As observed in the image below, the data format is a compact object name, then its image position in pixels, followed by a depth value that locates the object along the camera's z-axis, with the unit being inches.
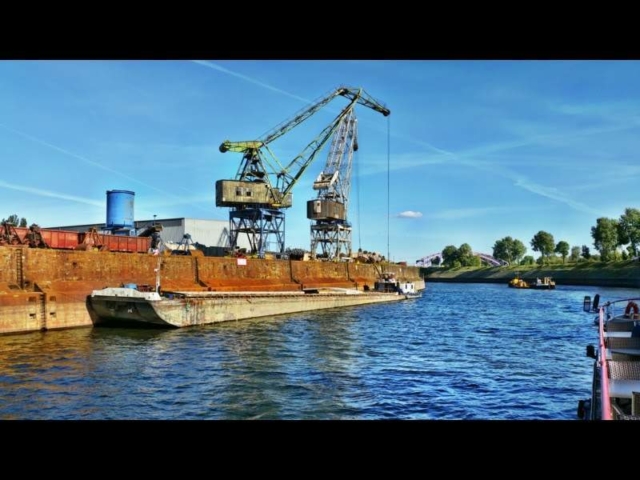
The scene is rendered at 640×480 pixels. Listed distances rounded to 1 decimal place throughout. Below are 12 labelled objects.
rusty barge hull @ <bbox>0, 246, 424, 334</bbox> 1314.0
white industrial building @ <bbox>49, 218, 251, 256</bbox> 3208.2
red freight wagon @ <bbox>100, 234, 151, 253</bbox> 1884.8
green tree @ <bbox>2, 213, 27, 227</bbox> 4424.0
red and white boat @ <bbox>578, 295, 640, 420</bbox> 453.4
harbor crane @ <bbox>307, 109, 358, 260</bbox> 4018.2
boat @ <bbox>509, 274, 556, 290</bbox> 4940.9
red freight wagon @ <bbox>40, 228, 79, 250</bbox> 1700.3
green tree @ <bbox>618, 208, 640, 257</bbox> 6491.1
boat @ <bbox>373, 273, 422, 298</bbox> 3319.4
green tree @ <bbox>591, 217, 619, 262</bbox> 6801.2
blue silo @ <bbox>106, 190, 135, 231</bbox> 2426.2
